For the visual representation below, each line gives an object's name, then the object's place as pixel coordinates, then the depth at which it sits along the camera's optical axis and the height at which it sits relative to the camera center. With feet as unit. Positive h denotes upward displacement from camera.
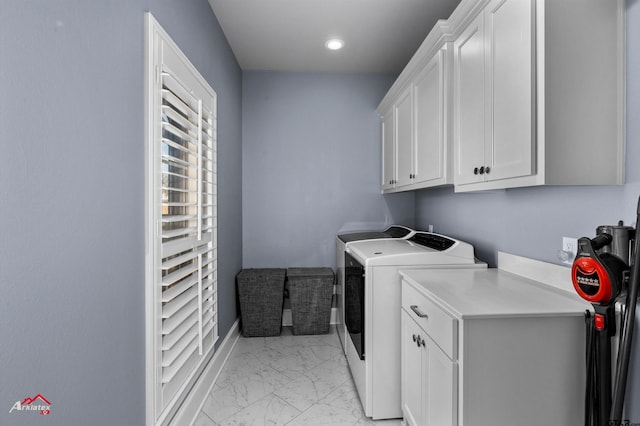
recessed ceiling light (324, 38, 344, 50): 10.00 +4.81
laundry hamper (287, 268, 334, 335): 11.33 -2.85
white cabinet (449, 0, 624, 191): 4.24 +1.45
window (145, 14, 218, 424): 5.06 -0.27
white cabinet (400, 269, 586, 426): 4.20 -1.83
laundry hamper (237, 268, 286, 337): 11.12 -2.86
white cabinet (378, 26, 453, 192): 6.96 +2.20
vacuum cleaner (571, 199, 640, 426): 3.59 -1.06
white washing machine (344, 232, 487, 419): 7.00 -2.07
